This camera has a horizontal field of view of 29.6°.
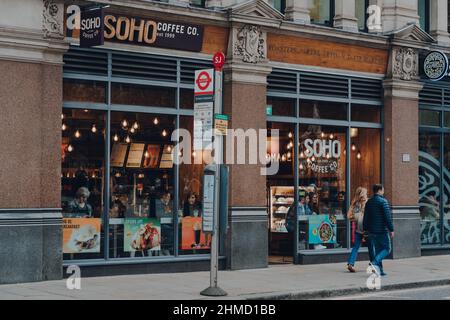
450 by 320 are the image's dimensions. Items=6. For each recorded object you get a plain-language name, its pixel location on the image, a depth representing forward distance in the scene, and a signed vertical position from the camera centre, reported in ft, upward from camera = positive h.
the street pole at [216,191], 46.16 -0.33
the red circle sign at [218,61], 46.77 +6.81
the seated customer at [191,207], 61.16 -1.60
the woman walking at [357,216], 60.59 -2.17
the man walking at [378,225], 57.62 -2.66
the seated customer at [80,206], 55.72 -1.44
